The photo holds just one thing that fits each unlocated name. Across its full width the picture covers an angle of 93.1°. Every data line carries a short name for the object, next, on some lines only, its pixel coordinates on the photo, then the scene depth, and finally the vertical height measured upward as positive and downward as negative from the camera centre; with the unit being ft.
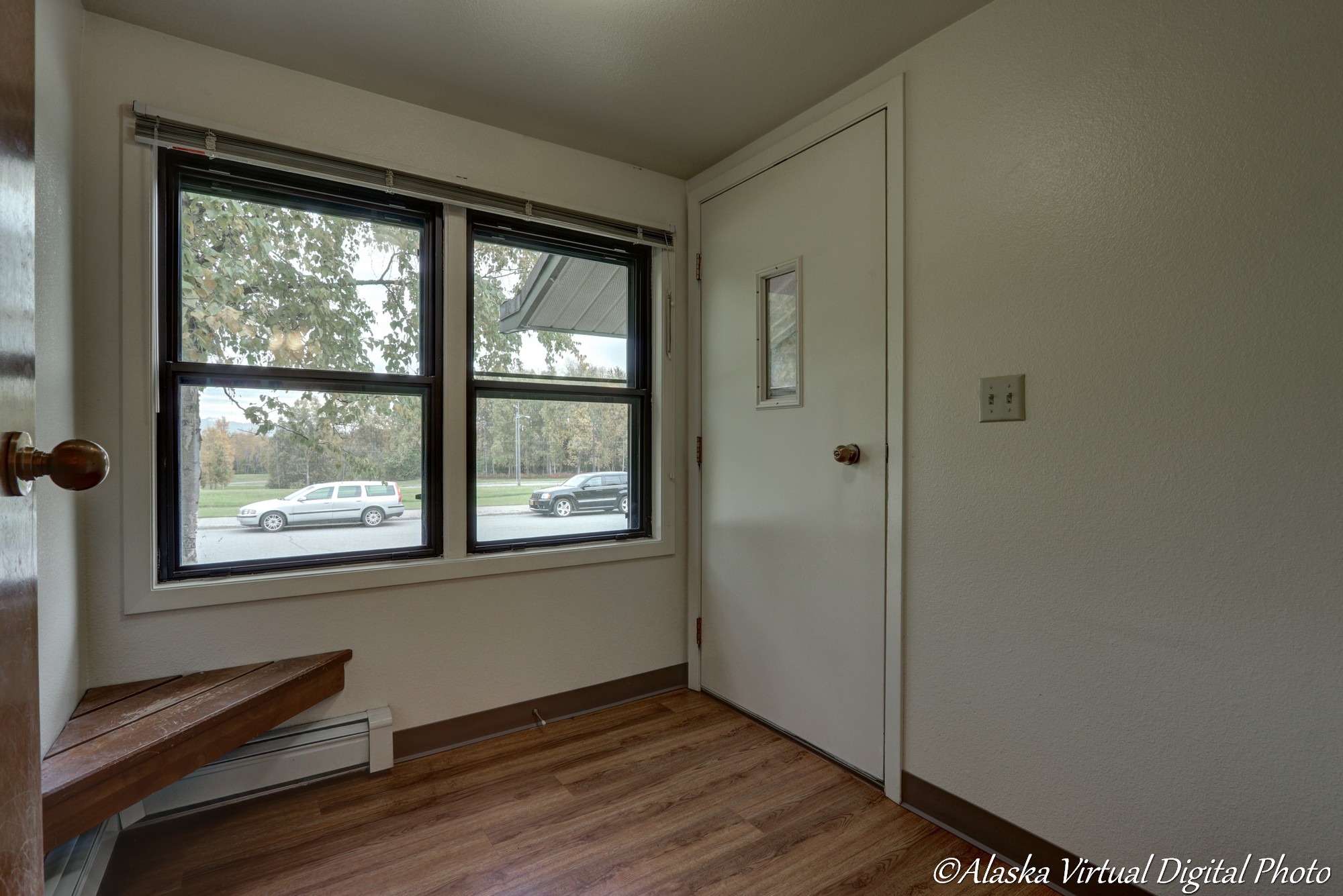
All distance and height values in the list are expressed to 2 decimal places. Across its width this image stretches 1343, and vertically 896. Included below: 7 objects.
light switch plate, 5.59 +0.36
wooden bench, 4.42 -2.37
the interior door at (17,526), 1.87 -0.29
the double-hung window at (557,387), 8.20 +0.68
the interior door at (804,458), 6.90 -0.25
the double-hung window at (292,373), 6.46 +0.69
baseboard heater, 6.12 -3.39
